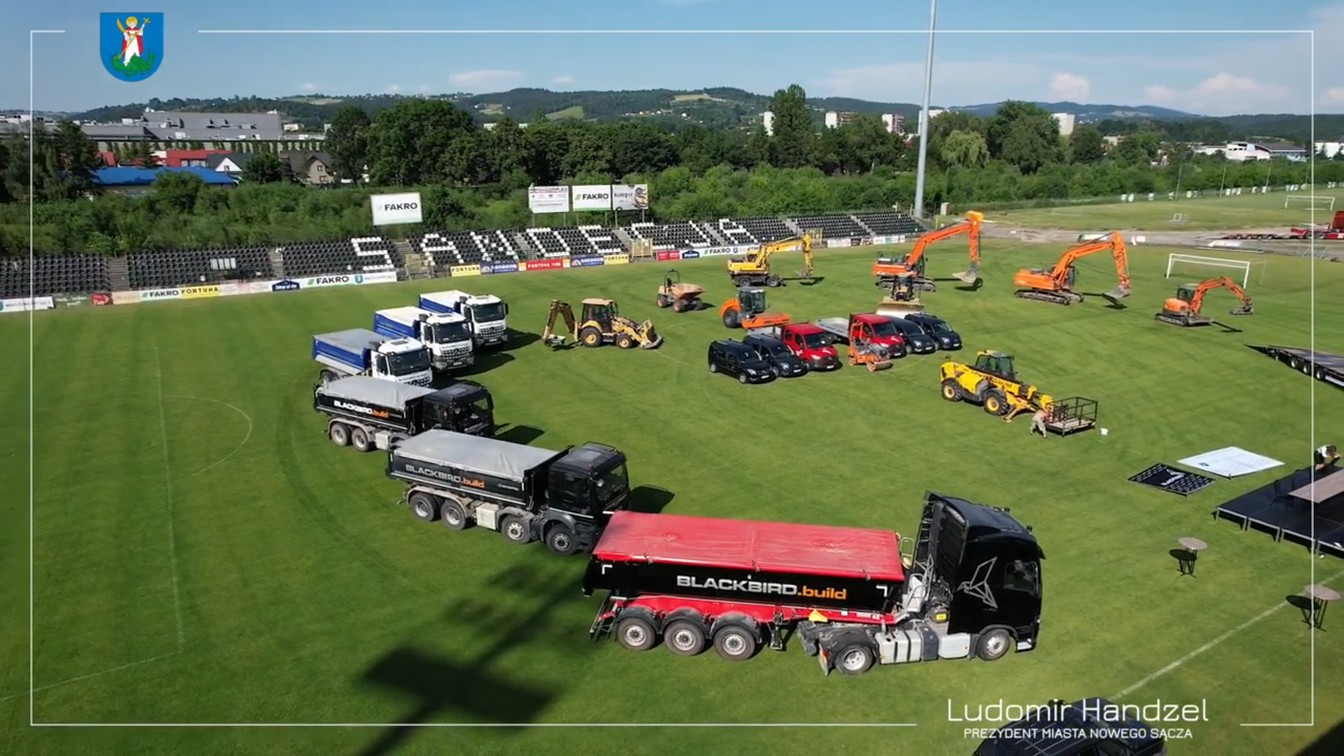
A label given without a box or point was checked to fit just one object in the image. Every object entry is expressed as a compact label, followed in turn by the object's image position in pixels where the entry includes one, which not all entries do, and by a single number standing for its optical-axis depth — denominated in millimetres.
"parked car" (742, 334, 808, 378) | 34250
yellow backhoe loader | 39281
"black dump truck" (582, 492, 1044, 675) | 14891
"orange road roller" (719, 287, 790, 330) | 43125
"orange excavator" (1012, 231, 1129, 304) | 47562
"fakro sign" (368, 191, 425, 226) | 66438
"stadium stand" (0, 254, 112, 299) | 52906
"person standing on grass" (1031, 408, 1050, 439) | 27419
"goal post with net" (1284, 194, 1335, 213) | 114875
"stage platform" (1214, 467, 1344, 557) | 19844
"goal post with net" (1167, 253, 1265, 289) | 59138
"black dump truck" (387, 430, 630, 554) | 19250
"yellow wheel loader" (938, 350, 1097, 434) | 27797
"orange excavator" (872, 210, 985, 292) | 51850
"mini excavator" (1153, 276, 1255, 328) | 42656
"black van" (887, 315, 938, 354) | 37781
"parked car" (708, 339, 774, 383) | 33469
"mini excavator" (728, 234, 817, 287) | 54594
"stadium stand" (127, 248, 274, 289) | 57562
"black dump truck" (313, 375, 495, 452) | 24609
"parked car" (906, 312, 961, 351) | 38500
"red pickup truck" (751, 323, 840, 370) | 35128
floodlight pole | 78000
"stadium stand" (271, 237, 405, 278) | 62375
